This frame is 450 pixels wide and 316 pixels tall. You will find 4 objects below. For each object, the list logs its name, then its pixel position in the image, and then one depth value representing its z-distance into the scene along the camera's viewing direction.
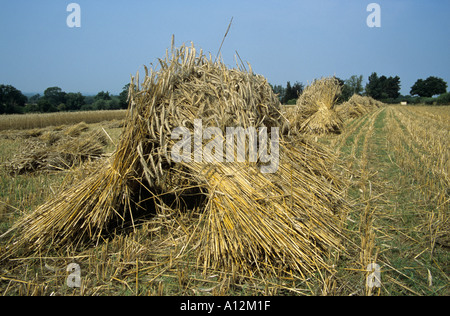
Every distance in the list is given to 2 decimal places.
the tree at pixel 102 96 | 56.87
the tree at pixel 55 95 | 53.19
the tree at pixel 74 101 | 49.55
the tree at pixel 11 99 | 33.50
